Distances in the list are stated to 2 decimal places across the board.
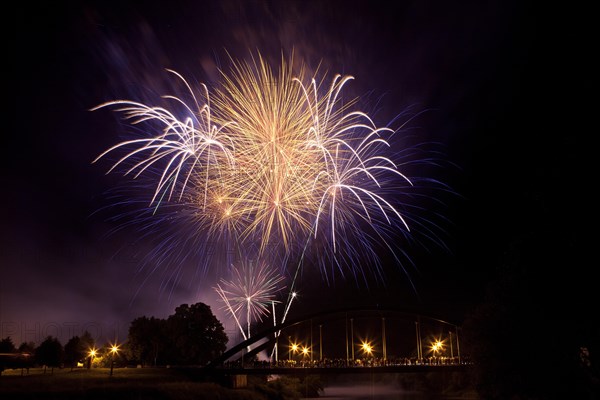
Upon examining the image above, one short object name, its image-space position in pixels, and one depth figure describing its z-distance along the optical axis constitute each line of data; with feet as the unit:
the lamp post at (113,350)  248.73
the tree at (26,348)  275.30
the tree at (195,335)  262.67
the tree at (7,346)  261.44
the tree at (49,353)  235.61
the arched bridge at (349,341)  239.54
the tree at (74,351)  258.16
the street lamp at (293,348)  285.64
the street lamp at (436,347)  310.24
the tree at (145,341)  252.62
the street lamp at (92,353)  250.98
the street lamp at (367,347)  303.19
